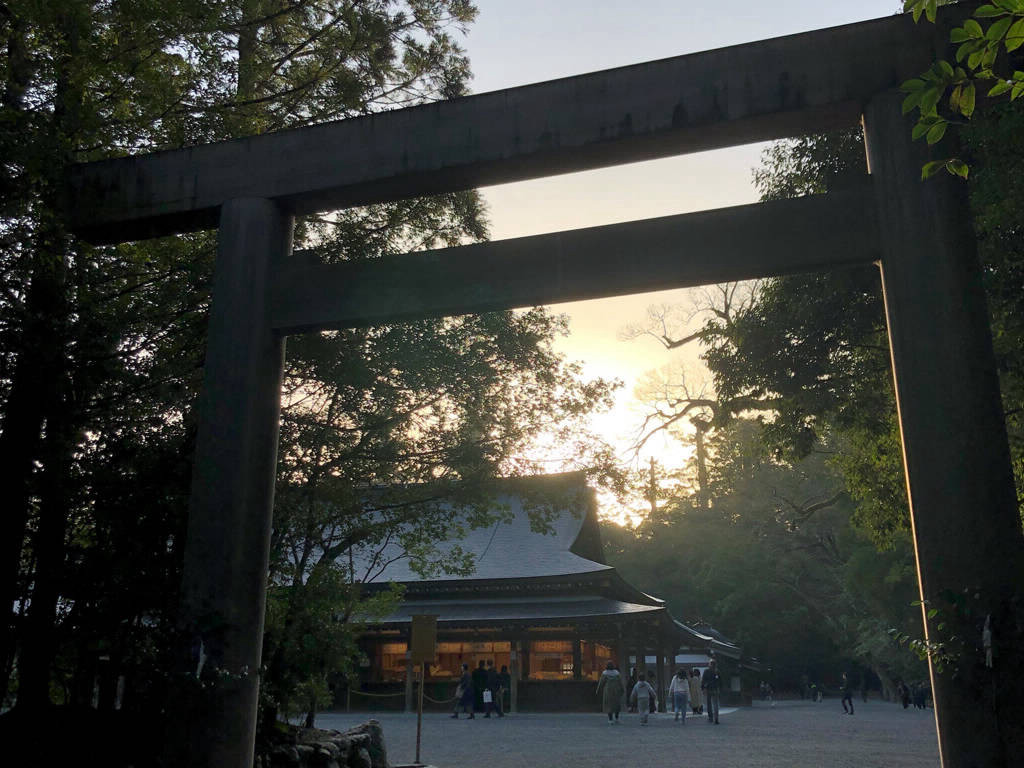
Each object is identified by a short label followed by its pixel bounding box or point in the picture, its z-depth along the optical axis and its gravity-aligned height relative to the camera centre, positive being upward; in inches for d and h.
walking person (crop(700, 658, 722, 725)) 799.1 -42.6
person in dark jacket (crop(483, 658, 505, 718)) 845.2 -42.0
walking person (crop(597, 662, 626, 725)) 775.7 -43.1
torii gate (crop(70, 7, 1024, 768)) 180.7 +90.6
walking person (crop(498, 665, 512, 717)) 851.1 -42.4
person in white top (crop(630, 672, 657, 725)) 756.6 -46.6
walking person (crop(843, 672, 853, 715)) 996.2 -54.9
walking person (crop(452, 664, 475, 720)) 850.1 -50.7
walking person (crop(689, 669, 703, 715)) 911.7 -51.9
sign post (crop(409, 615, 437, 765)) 459.5 +0.8
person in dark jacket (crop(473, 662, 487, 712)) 851.4 -35.7
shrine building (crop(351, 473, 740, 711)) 921.5 +15.6
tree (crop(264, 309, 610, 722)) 354.6 +94.5
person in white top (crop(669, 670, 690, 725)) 817.5 -46.9
